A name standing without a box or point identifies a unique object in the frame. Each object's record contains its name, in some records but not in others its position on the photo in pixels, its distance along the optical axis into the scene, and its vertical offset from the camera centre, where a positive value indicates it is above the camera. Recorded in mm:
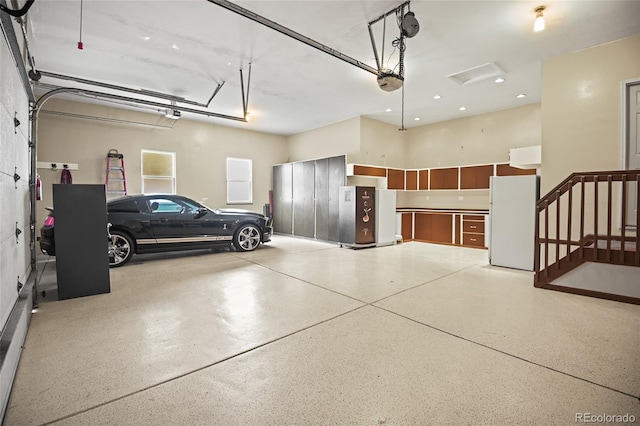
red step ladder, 7355 +791
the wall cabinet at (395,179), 8953 +832
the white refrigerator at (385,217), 7715 -287
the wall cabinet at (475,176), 7875 +798
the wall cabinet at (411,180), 9367 +814
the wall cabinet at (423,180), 9109 +800
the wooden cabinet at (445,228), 8016 -629
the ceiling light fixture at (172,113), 6701 +2098
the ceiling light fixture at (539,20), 3521 +2182
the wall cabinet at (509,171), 7504 +875
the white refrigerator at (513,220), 5047 -255
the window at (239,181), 9547 +820
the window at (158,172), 8000 +945
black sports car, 5391 -405
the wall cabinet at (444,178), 8531 +806
